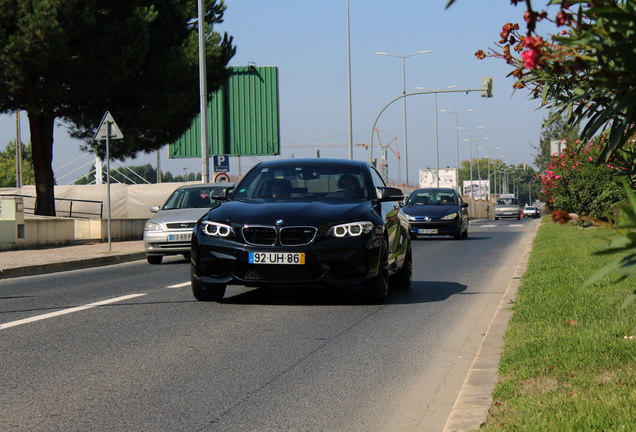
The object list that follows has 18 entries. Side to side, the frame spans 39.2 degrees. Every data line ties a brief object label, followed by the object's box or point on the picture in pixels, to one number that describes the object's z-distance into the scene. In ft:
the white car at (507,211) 266.36
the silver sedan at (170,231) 56.29
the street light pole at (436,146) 254.88
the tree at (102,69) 87.40
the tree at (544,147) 336.53
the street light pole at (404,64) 187.11
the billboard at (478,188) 425.28
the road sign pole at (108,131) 65.98
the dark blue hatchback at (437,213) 86.84
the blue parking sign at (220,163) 93.20
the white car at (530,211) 330.79
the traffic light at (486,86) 146.20
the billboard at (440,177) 325.52
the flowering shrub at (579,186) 85.00
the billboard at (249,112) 164.35
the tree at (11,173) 368.48
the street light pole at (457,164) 296.20
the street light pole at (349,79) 143.74
